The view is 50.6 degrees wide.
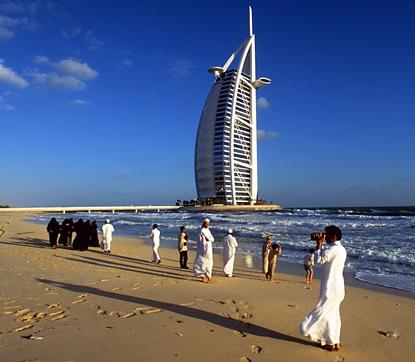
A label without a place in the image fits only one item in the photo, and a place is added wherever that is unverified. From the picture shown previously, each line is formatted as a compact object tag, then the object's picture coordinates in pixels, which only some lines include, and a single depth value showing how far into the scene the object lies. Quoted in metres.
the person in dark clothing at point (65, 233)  17.23
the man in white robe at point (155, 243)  12.52
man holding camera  4.74
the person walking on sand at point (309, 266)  9.57
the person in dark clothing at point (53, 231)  16.41
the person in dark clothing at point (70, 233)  17.29
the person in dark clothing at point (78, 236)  15.92
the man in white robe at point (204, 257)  9.57
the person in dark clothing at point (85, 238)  15.91
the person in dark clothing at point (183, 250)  11.69
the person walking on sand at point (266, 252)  10.49
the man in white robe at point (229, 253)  10.35
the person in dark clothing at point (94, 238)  16.45
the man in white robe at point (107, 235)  15.02
